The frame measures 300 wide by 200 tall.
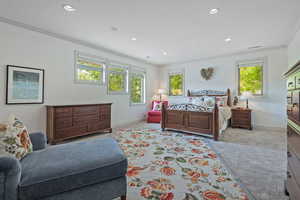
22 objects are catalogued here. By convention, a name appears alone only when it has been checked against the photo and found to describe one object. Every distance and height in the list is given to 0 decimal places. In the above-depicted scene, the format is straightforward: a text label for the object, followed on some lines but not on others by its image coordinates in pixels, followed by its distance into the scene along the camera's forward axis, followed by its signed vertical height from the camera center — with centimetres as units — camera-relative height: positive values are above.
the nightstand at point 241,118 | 468 -59
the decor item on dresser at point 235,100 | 512 +2
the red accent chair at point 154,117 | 568 -69
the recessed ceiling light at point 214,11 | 251 +162
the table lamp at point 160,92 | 682 +38
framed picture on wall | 289 +30
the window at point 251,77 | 483 +82
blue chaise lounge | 102 -61
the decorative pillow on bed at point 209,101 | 488 -3
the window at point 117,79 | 496 +76
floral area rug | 160 -105
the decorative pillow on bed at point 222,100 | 490 +1
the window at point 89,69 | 411 +92
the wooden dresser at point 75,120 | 319 -54
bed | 358 -52
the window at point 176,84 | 659 +77
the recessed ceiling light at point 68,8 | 244 +161
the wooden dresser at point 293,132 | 115 -29
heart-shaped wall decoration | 570 +113
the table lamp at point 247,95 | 477 +19
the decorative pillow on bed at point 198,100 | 513 -1
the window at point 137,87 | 590 +54
